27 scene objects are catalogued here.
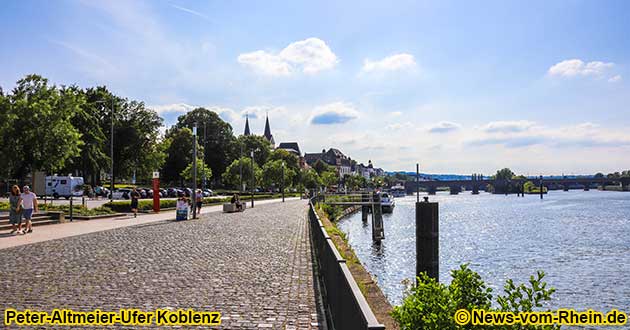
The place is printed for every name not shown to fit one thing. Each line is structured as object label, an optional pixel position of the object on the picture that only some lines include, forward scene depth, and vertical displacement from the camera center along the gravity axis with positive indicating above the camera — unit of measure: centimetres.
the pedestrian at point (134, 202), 2864 -102
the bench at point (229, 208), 3494 -161
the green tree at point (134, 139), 7156 +618
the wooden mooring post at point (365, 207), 5245 -241
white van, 5425 -38
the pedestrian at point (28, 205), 1869 -78
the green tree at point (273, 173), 8075 +169
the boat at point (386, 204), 6719 -259
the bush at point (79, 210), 2678 -140
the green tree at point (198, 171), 7312 +179
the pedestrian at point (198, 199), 3160 -96
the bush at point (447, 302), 464 -112
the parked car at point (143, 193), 5988 -109
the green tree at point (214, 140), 9594 +815
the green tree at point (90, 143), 5934 +478
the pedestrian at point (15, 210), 1858 -97
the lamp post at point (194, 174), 2741 +49
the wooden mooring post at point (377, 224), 3372 -262
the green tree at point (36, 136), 3111 +282
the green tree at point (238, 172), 7650 +175
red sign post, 3009 -64
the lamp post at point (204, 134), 8728 +837
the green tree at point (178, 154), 8694 +498
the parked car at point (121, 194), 5666 -113
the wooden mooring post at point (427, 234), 1210 -115
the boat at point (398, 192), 14058 -209
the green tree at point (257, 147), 10535 +769
